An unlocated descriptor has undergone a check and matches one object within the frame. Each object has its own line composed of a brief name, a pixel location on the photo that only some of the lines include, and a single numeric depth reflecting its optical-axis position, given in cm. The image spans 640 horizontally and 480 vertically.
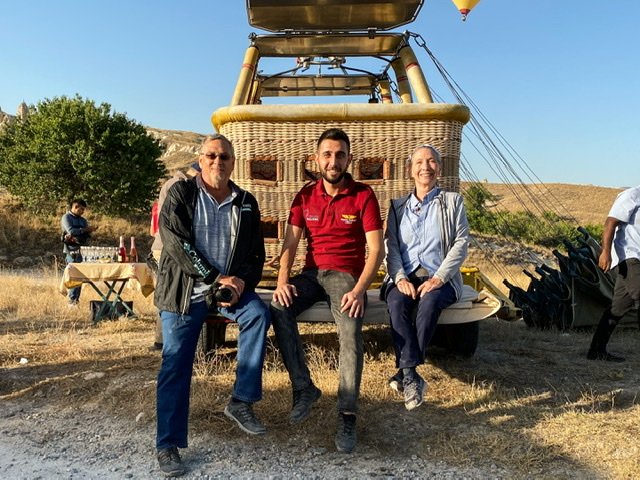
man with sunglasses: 317
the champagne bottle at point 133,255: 821
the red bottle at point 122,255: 768
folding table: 719
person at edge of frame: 493
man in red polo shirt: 348
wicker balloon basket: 456
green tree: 2473
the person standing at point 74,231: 932
